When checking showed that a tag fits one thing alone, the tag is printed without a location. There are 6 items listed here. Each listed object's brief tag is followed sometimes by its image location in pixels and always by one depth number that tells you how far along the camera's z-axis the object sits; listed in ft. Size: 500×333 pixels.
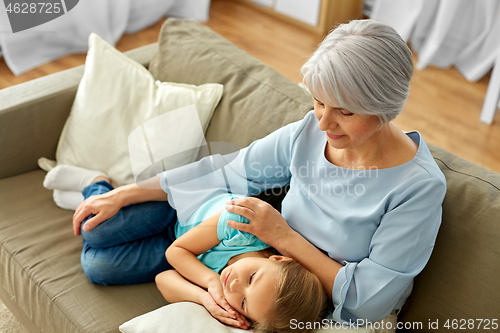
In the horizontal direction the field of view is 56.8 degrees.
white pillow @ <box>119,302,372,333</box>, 3.48
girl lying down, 3.42
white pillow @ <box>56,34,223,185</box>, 5.08
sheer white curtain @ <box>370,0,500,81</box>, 10.00
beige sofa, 3.74
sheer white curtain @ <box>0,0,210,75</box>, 9.41
